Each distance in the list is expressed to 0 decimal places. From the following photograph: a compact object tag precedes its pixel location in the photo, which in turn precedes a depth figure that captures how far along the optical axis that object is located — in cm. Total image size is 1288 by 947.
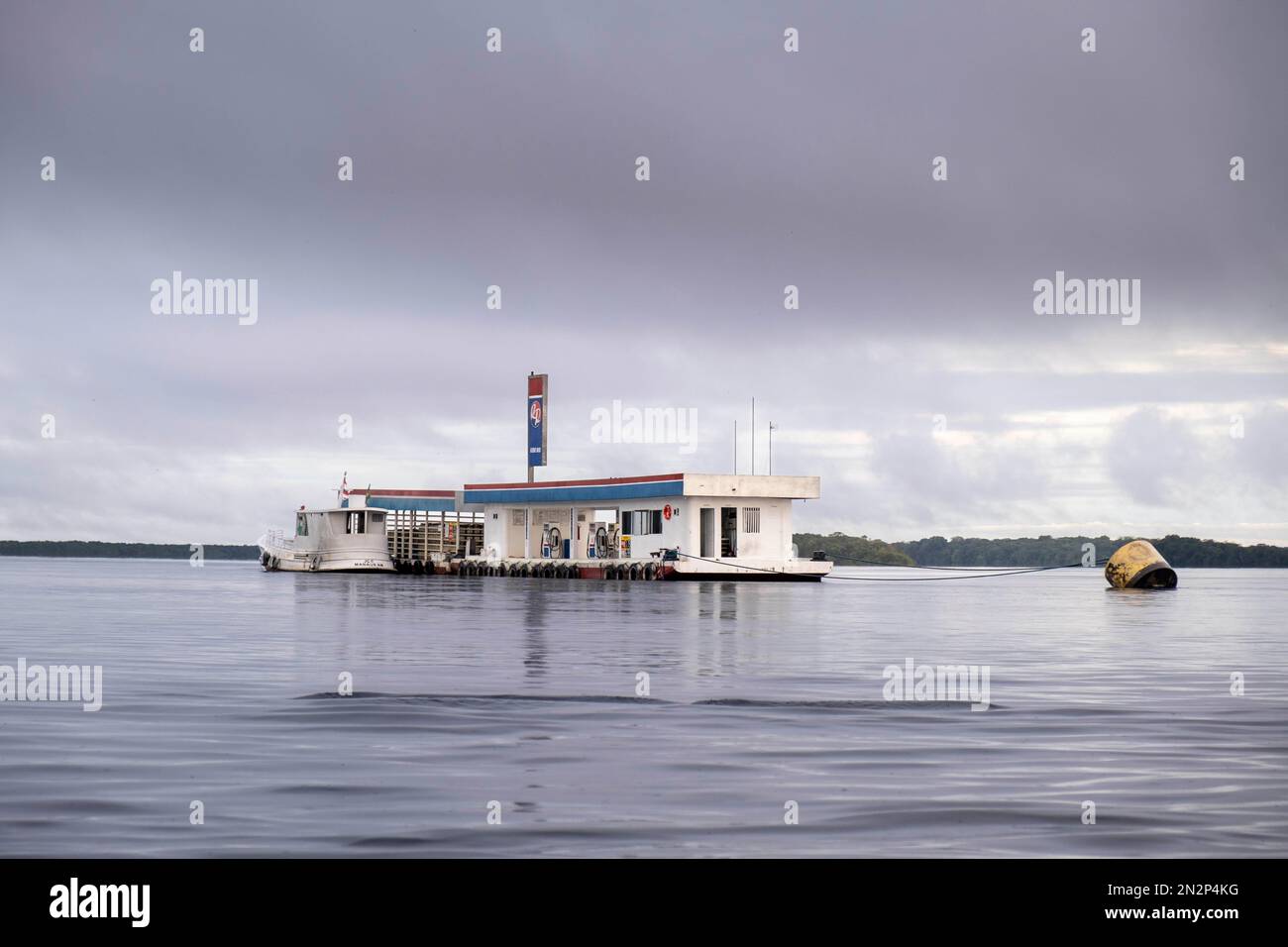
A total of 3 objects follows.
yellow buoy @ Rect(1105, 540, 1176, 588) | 5719
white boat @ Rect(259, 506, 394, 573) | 7919
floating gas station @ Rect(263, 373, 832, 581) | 6806
